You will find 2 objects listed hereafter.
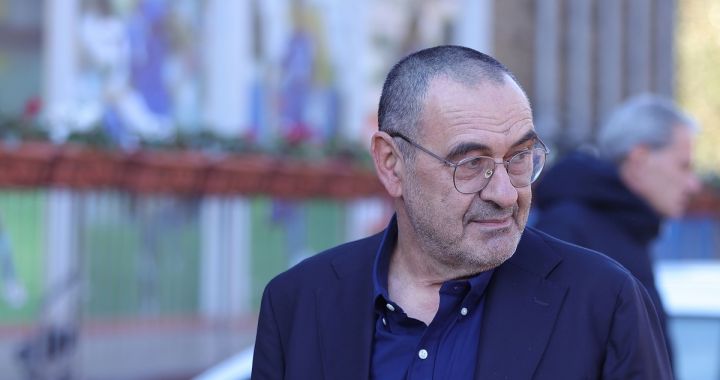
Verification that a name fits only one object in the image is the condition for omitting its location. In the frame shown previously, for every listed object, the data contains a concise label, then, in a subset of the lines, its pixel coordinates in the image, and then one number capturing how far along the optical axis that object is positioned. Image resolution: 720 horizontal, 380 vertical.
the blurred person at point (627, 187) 8.12
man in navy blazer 4.88
